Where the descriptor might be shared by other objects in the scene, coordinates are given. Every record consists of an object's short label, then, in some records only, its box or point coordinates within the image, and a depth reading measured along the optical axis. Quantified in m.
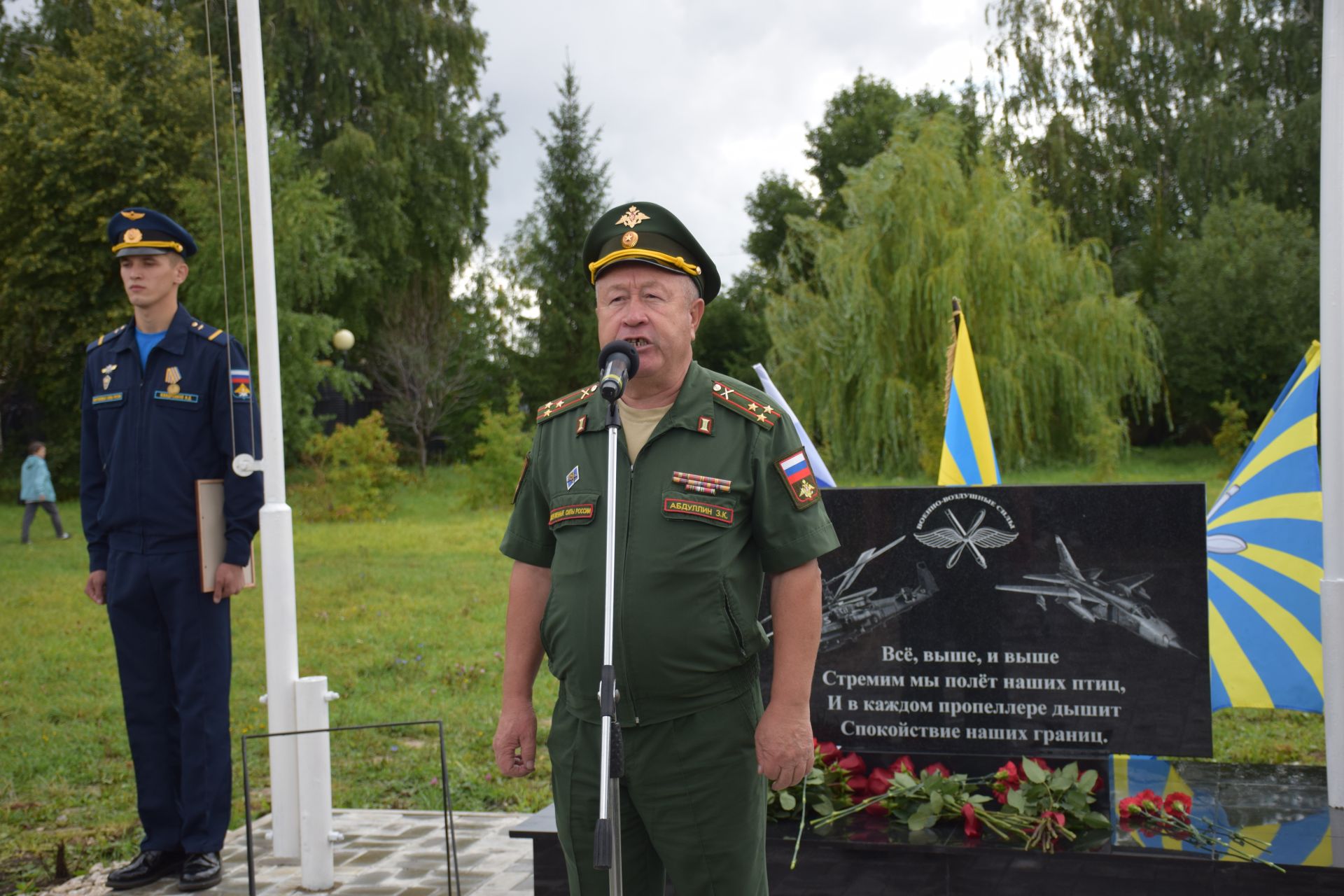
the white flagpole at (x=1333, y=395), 4.02
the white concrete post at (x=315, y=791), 4.30
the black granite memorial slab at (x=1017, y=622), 4.08
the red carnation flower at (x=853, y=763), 4.20
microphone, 2.17
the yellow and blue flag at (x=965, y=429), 5.25
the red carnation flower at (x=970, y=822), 3.83
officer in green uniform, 2.51
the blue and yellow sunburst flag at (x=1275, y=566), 4.80
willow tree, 16.83
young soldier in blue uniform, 4.38
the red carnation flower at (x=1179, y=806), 3.89
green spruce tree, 36.53
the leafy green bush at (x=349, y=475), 19.14
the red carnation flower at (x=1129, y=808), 3.96
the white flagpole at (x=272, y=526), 4.30
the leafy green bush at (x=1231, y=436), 22.64
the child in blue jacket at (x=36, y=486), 16.64
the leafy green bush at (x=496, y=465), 20.42
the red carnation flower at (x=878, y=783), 4.13
